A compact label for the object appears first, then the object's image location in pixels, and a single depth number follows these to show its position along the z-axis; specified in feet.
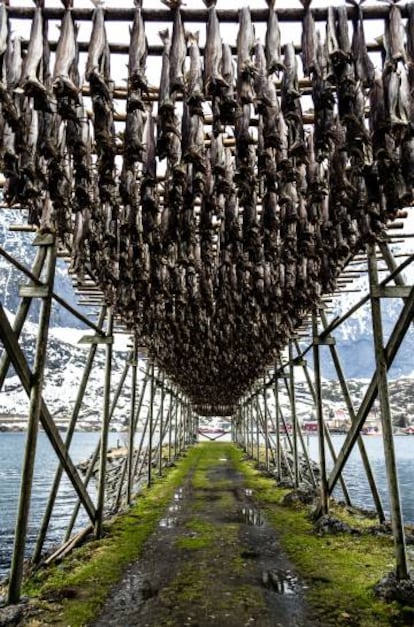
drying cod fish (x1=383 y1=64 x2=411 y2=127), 15.06
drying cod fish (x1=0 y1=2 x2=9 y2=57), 14.44
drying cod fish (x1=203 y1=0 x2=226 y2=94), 14.37
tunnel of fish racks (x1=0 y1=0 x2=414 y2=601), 14.97
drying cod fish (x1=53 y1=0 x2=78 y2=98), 13.96
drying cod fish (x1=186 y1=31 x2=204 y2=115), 15.26
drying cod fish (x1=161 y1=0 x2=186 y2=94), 14.80
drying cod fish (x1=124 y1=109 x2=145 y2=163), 16.83
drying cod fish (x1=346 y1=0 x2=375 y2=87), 14.93
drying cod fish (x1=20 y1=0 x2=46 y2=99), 13.87
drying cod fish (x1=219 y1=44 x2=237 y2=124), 14.92
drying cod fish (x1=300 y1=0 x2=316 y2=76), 14.90
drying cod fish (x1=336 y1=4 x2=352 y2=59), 14.55
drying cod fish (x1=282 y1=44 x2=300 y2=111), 15.24
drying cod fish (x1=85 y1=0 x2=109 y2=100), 14.24
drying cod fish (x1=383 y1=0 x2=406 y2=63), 14.46
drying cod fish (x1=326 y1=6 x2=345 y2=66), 14.40
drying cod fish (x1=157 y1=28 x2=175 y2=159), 15.06
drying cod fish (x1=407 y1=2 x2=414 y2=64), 14.85
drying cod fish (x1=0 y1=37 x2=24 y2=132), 14.73
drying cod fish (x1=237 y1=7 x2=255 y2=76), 14.70
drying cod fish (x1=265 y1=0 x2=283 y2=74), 14.65
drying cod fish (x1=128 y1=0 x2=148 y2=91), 14.85
